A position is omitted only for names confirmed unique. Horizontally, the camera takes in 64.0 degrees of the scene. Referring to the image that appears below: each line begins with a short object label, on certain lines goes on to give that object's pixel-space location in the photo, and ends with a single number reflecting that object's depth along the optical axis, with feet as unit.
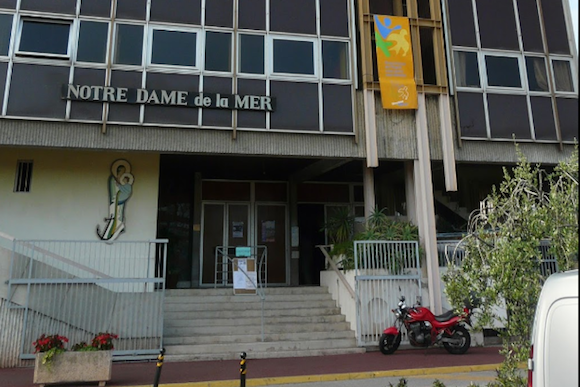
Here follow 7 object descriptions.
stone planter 25.36
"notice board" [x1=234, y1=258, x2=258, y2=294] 40.09
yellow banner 41.96
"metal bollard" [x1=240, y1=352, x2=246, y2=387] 20.98
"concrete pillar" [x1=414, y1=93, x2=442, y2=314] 40.75
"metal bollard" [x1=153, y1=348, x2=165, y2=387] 21.74
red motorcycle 35.35
